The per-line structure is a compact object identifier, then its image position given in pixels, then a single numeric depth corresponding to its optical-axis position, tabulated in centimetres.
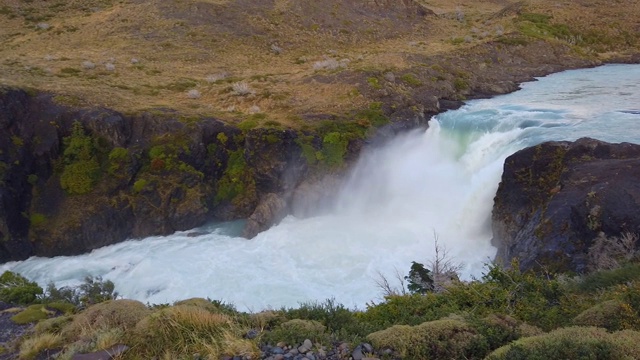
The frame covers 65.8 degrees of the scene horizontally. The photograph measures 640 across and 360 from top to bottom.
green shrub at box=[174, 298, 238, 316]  891
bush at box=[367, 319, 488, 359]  679
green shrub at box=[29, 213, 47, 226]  2034
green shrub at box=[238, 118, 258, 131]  2268
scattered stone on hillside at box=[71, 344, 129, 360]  716
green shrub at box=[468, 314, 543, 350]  706
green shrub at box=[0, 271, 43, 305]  1406
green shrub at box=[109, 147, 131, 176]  2133
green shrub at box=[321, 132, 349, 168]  2225
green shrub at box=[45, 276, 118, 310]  1420
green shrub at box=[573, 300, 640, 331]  693
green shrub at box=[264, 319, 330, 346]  710
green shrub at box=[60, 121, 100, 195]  2089
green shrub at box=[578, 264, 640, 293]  911
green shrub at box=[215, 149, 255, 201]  2189
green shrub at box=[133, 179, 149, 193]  2117
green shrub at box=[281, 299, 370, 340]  788
